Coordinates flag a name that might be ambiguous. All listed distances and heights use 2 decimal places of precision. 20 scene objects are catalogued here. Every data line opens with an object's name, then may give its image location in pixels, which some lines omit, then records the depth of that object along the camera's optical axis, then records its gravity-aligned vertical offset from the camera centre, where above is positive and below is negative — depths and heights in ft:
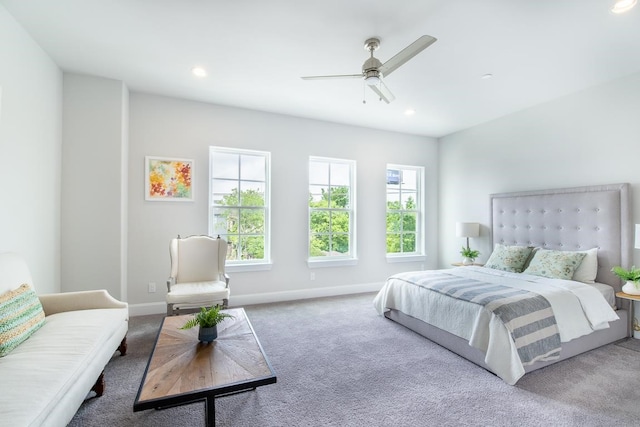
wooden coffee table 4.65 -2.71
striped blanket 7.73 -2.66
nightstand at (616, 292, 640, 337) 10.41 -3.63
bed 8.00 -2.39
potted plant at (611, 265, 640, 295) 9.60 -2.01
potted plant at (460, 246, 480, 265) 15.57 -1.94
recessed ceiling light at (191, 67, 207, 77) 10.52 +5.27
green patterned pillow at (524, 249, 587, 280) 10.95 -1.76
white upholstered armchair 10.91 -1.84
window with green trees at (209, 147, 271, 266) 14.10 +0.81
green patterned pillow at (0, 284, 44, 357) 5.63 -2.01
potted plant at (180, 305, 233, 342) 6.42 -2.28
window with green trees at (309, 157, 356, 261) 16.06 +0.50
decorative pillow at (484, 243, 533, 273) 12.62 -1.76
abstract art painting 12.71 +1.72
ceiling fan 6.92 +4.00
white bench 4.29 -2.49
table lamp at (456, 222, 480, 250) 15.62 -0.59
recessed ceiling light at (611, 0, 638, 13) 7.05 +5.07
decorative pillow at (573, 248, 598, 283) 10.80 -1.88
